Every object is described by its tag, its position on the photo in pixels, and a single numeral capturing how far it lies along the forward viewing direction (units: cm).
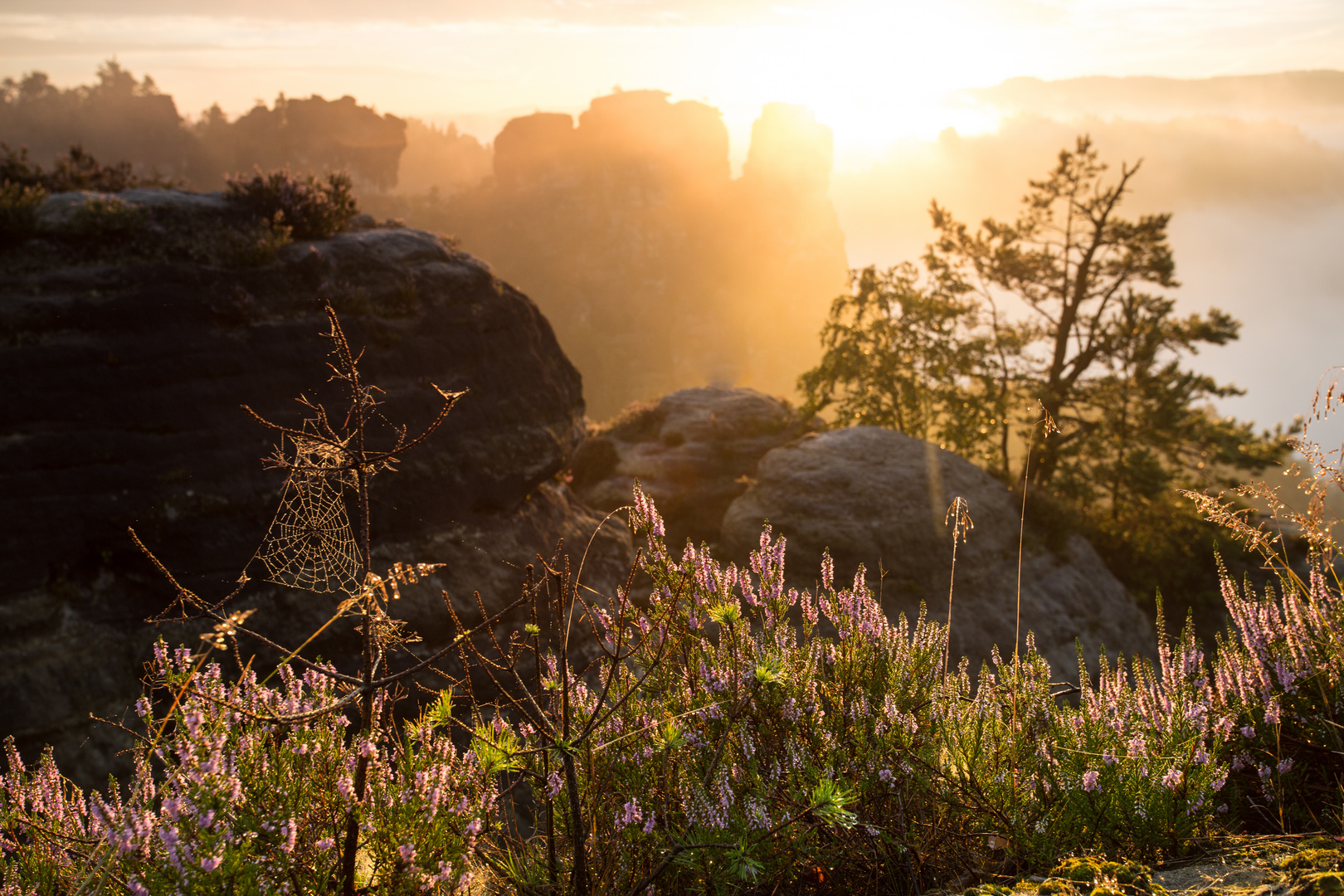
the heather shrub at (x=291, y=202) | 1126
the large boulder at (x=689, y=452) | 1789
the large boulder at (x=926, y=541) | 1514
